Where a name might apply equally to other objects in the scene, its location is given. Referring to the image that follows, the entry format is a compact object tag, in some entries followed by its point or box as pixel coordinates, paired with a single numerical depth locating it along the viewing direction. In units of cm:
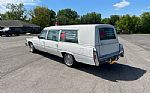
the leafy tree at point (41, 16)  3404
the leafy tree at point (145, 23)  4108
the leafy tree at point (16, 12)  4167
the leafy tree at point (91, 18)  4999
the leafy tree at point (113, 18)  5435
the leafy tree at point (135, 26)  4166
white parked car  388
